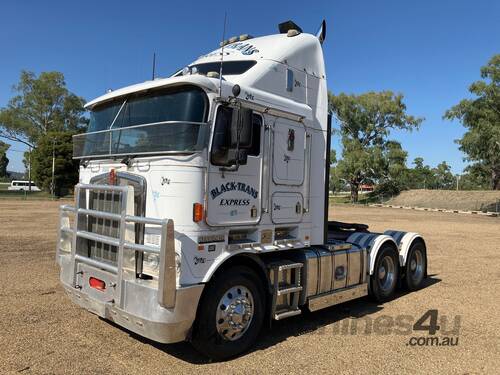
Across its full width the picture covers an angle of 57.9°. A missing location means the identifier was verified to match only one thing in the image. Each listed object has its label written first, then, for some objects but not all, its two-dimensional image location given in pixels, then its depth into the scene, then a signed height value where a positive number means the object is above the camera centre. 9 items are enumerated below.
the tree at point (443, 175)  119.14 +5.30
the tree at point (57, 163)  51.53 +2.14
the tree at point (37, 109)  69.12 +11.13
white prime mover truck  4.77 -0.19
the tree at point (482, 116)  39.78 +7.42
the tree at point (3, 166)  130.80 +4.25
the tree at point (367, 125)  61.09 +9.50
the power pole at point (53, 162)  49.32 +2.17
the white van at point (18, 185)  96.01 -0.98
